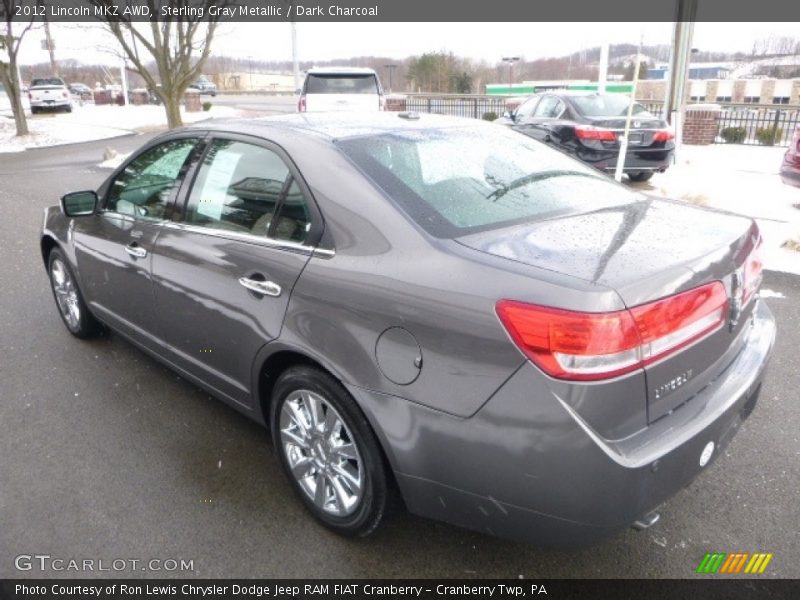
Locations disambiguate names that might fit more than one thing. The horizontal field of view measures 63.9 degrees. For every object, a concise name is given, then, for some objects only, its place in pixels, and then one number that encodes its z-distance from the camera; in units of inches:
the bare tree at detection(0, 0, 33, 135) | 780.0
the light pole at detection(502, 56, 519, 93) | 2274.4
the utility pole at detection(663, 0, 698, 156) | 444.1
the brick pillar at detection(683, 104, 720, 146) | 582.9
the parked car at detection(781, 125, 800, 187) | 304.8
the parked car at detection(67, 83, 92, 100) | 2103.8
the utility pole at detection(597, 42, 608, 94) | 534.8
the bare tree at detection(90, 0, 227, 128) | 633.6
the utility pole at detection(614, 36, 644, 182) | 319.4
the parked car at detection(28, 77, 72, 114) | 1254.9
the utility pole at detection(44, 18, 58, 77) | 1604.3
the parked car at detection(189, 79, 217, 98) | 2222.6
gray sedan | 71.9
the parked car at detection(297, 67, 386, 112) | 512.7
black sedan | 365.1
